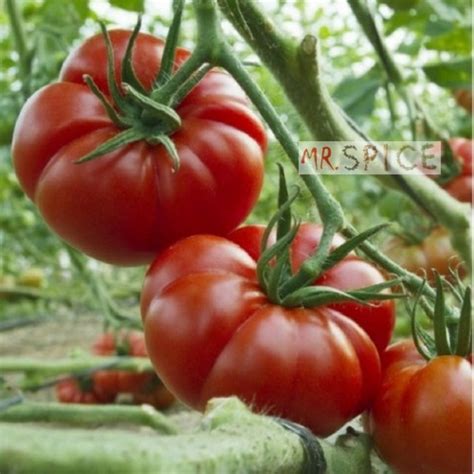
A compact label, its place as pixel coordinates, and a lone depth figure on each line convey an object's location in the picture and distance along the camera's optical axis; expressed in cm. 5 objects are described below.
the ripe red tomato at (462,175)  119
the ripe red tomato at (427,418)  52
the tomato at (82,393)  151
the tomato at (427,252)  117
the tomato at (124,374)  149
